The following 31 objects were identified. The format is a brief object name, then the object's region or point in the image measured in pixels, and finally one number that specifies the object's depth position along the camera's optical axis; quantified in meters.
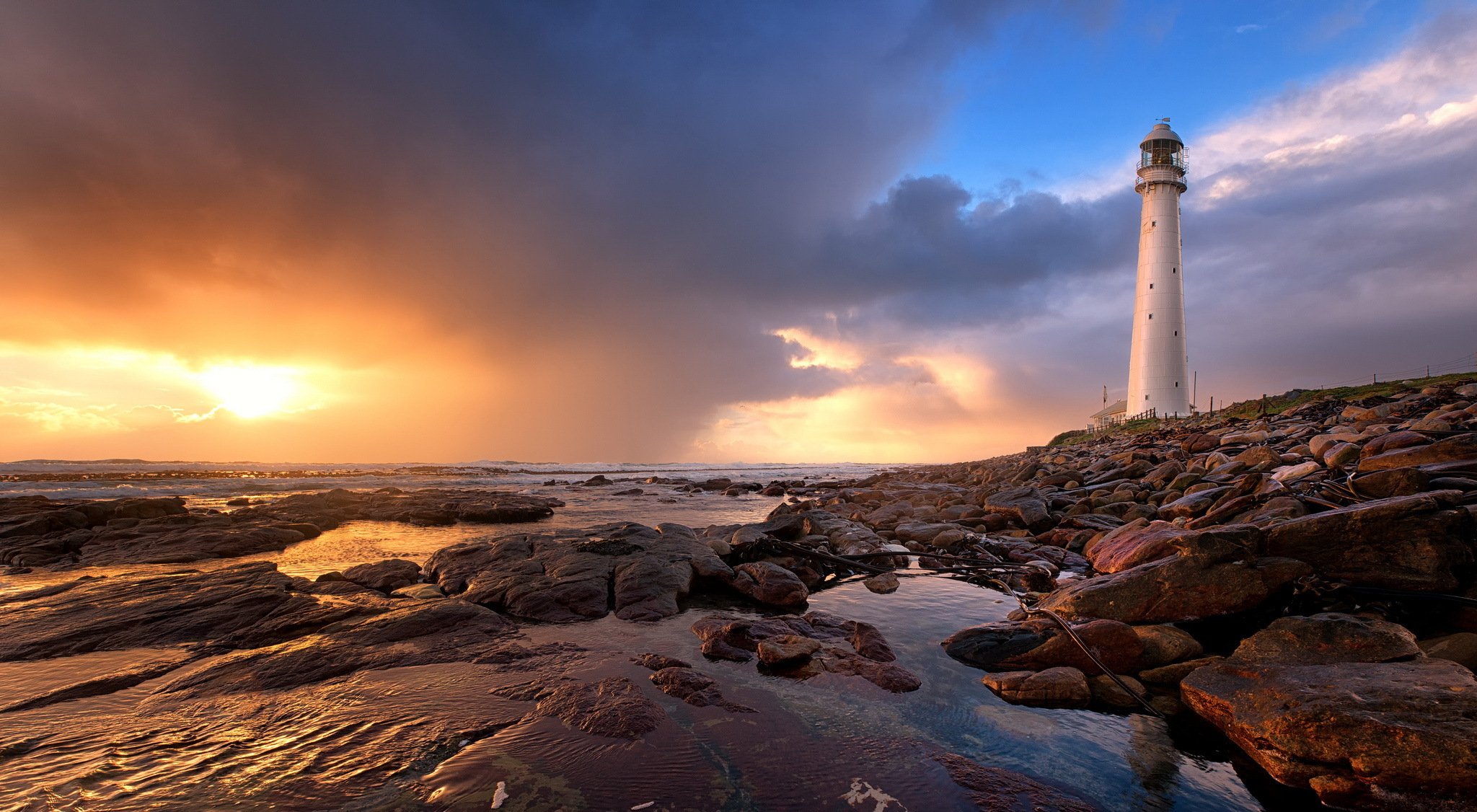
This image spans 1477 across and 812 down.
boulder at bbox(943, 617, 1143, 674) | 5.65
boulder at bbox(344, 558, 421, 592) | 9.06
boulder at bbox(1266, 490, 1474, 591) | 5.31
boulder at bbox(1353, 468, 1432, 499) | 6.83
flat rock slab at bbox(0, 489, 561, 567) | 11.76
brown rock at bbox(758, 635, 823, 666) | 5.96
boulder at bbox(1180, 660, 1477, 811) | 3.41
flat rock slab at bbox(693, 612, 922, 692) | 5.88
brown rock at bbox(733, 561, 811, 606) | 8.73
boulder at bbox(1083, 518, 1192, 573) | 7.19
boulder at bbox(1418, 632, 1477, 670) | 4.56
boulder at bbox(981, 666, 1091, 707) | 5.24
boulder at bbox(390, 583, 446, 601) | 8.48
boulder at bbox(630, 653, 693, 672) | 5.95
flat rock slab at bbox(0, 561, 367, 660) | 6.30
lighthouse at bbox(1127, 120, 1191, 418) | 40.06
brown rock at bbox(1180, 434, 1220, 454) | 17.77
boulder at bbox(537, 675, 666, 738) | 4.54
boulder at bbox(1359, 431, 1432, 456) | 8.38
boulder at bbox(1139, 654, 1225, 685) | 5.32
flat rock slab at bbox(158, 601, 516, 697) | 5.32
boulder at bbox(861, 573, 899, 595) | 9.63
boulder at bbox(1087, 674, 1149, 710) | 5.15
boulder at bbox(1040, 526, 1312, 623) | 5.73
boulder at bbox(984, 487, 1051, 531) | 13.66
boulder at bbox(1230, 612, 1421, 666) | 4.57
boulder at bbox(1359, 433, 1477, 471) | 7.62
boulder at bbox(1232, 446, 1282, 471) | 11.04
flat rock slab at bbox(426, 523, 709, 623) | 8.12
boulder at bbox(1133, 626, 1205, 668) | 5.57
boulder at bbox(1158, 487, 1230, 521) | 9.46
